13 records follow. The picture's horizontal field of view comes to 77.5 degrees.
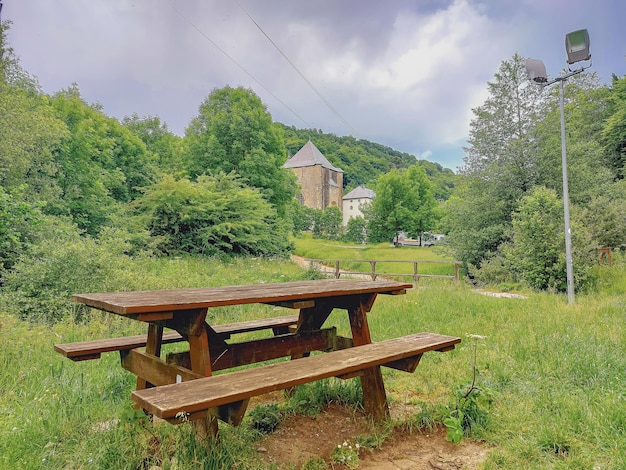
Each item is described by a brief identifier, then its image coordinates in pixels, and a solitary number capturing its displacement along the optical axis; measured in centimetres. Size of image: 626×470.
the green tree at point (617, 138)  2209
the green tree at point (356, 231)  4041
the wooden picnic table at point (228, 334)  193
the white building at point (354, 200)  6406
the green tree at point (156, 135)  2244
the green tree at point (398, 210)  3294
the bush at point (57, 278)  565
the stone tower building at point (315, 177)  5606
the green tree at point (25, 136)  820
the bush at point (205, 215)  1202
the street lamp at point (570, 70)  694
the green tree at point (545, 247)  893
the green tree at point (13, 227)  556
